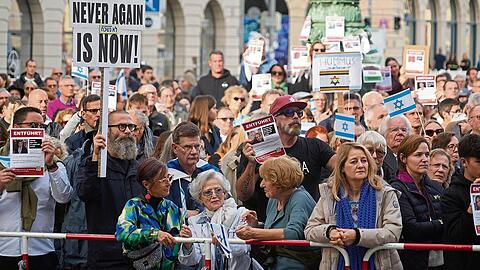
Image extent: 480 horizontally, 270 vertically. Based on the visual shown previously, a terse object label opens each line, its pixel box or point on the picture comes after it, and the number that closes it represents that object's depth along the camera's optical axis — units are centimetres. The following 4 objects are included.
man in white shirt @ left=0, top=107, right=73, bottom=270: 1154
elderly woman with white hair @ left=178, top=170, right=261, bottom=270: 1059
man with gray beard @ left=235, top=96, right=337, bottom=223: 1183
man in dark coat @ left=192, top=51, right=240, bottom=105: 2260
